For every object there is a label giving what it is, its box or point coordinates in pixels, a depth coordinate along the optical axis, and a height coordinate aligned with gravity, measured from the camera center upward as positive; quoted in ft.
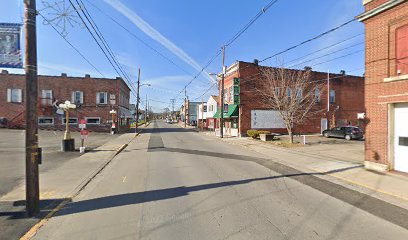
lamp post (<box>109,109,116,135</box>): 114.09 -3.06
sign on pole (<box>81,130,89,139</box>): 51.46 -3.16
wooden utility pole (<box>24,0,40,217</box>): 17.63 +0.47
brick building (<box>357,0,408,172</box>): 30.42 +4.38
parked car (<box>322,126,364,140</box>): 82.23 -4.47
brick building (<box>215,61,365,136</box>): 96.78 +6.01
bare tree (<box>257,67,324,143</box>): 67.15 +8.17
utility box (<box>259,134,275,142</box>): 77.10 -5.47
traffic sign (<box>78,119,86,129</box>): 53.36 -1.23
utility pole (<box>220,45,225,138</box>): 91.44 +7.91
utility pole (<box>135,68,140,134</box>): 125.34 +14.45
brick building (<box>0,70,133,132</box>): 114.73 +8.88
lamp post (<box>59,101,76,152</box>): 51.21 -5.02
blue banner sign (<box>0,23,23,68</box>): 18.61 +5.27
